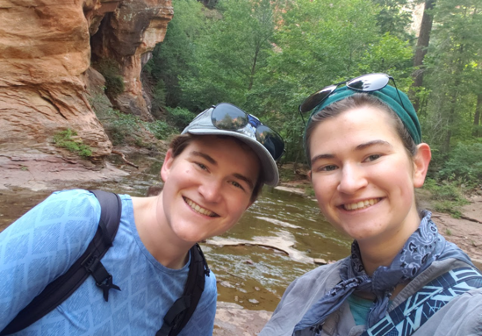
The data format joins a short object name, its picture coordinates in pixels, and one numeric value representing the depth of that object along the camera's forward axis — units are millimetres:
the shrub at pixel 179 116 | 26234
